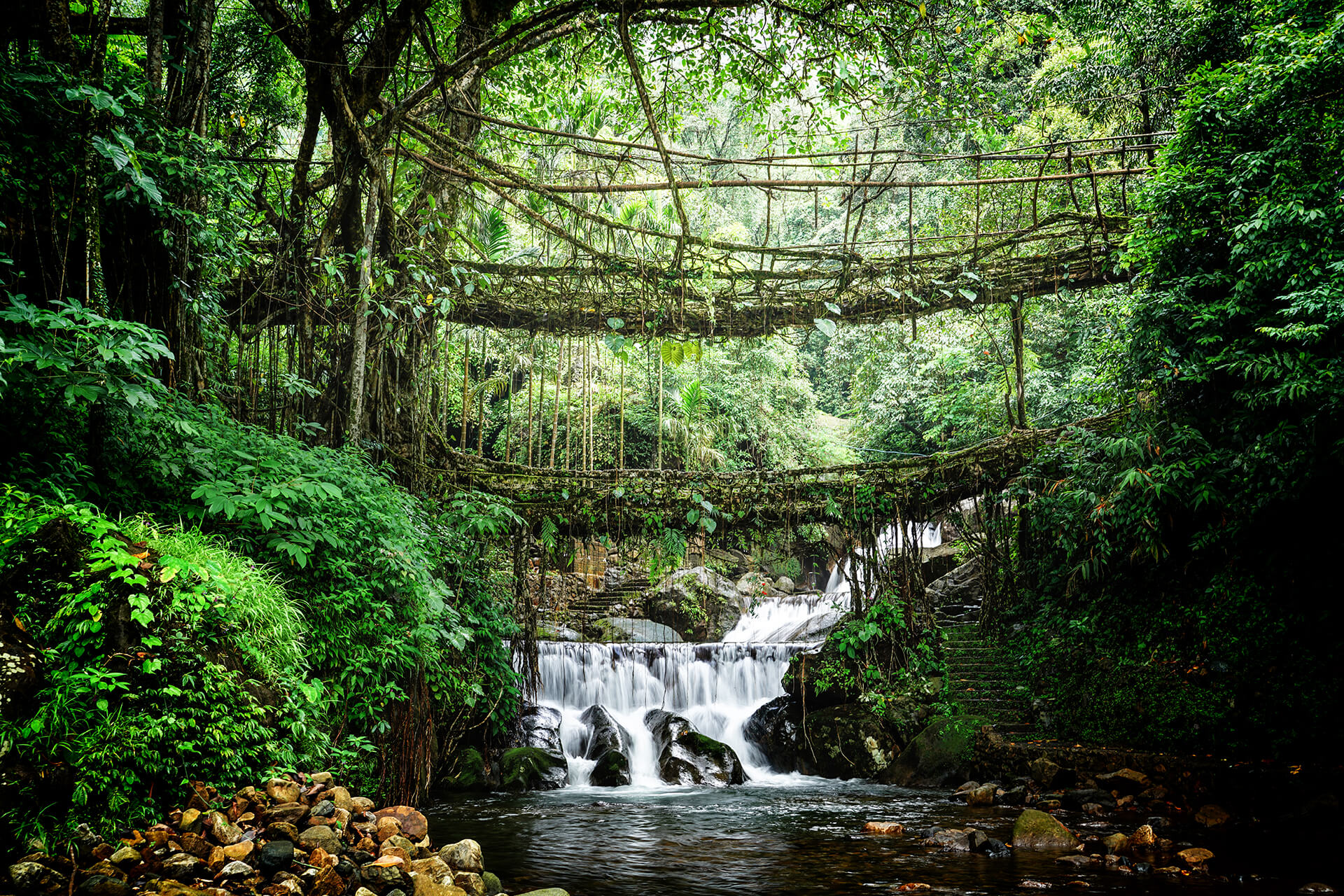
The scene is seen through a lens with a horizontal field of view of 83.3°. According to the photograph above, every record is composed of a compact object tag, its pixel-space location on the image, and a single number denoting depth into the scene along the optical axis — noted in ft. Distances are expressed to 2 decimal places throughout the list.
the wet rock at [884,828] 23.26
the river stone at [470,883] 14.64
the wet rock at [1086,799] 24.29
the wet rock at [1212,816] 21.36
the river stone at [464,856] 15.74
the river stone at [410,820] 15.61
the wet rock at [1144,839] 19.92
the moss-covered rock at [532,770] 31.12
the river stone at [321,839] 12.51
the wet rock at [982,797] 26.55
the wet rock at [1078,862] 19.21
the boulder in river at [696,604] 55.47
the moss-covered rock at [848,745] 34.04
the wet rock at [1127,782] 24.77
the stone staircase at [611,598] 55.01
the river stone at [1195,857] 18.51
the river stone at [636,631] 52.29
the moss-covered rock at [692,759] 33.58
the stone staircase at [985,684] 32.13
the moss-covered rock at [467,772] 29.99
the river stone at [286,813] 12.57
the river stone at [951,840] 21.07
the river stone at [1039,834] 20.68
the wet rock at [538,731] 34.32
